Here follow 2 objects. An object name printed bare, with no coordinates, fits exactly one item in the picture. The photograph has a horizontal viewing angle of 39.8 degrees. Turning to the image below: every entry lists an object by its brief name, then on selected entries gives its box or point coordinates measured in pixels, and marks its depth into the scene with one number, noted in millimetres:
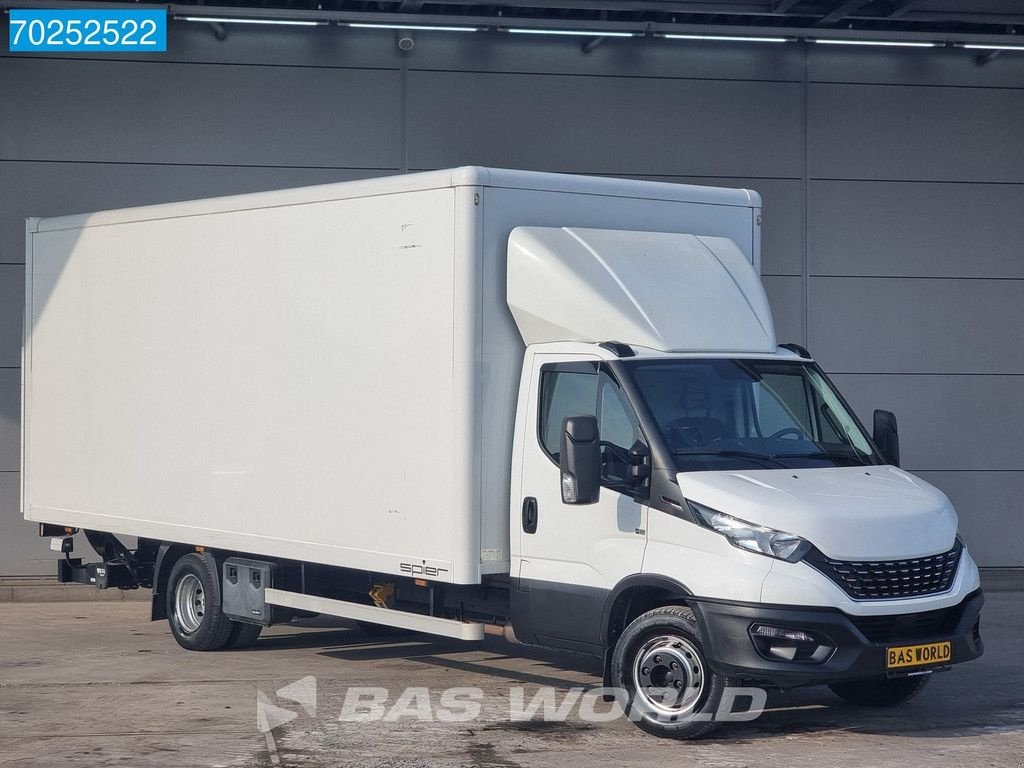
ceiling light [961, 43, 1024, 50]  16484
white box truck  8250
